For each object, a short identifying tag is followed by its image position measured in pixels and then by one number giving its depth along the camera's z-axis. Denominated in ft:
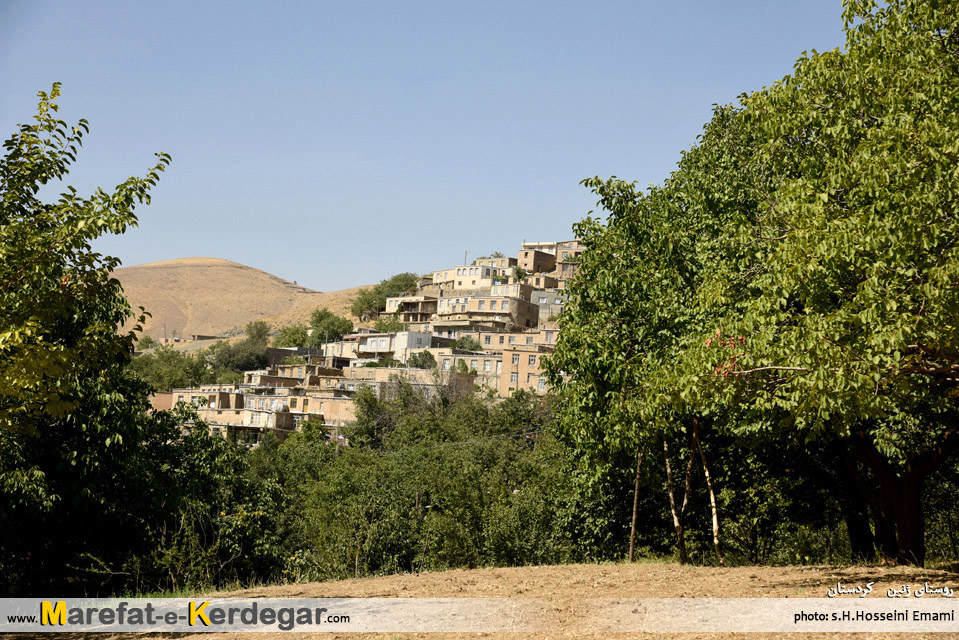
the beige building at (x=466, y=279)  466.29
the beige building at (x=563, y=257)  478.59
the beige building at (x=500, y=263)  481.87
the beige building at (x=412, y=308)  464.24
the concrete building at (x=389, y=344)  372.38
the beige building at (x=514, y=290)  430.61
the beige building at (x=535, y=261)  477.36
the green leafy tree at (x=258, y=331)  504.02
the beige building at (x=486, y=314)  399.44
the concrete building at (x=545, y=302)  419.74
